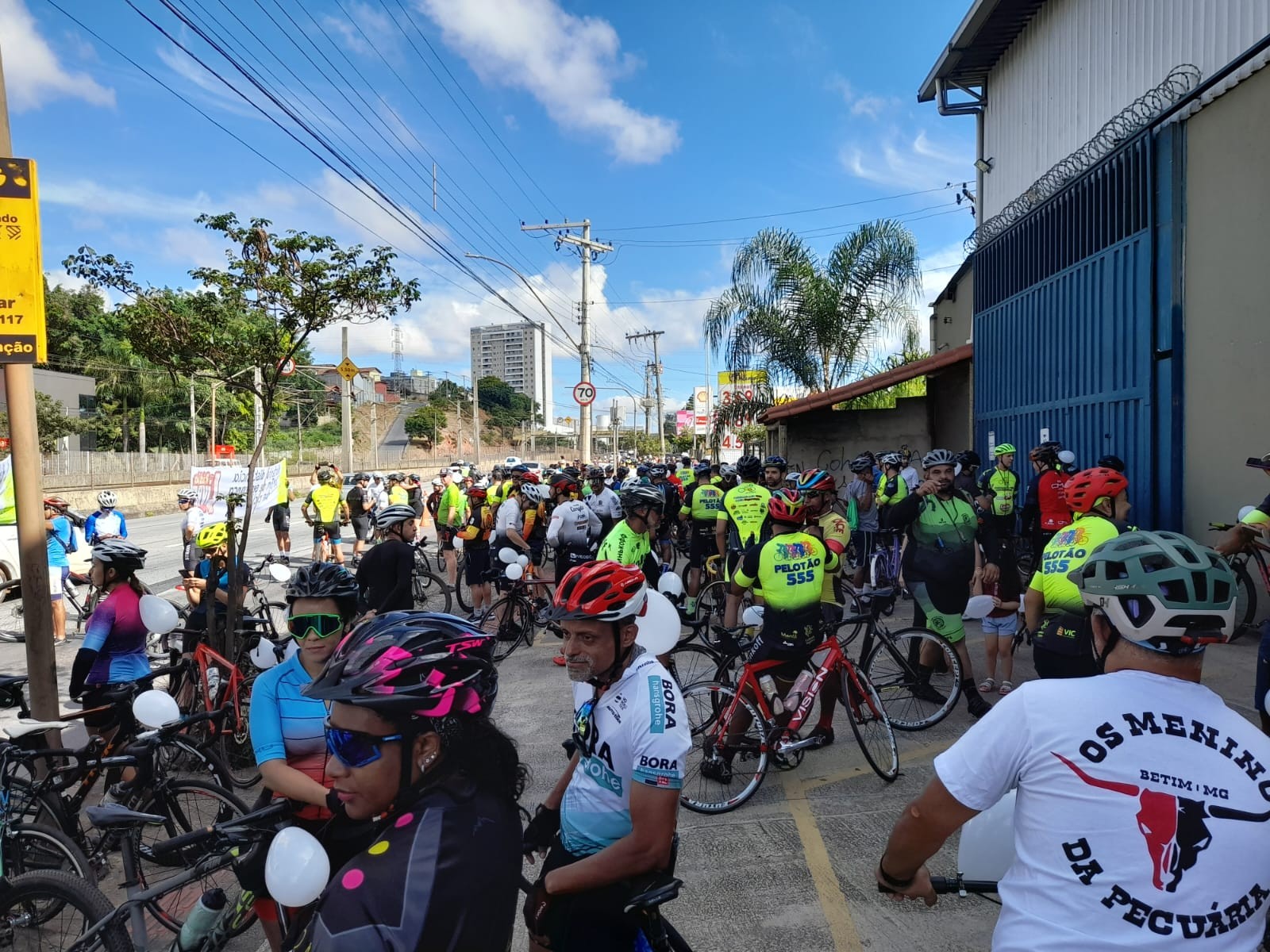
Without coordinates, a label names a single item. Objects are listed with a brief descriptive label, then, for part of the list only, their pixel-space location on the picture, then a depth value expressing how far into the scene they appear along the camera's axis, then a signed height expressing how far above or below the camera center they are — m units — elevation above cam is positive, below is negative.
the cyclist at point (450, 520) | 12.66 -1.07
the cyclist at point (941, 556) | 6.12 -0.88
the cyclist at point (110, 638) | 4.56 -1.03
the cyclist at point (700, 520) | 10.40 -0.96
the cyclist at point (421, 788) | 1.47 -0.71
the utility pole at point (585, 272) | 26.38 +6.07
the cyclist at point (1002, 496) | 9.77 -0.66
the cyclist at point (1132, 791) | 1.55 -0.71
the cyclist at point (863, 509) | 10.88 -0.89
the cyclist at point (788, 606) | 4.94 -0.99
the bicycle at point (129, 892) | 2.21 -1.52
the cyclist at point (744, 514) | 8.23 -0.71
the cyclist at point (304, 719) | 2.80 -1.00
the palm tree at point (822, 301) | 18.80 +3.51
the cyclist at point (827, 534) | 5.33 -0.75
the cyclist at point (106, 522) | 10.09 -0.80
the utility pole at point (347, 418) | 26.11 +1.27
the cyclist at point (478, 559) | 10.17 -1.40
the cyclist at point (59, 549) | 9.65 -1.13
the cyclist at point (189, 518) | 11.84 -0.91
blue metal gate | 9.23 +1.60
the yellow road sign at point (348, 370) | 23.53 +2.54
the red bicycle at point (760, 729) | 4.86 -1.77
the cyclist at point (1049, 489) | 8.06 -0.50
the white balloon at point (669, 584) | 4.44 -0.76
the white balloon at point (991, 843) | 1.93 -0.98
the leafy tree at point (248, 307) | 7.50 +1.44
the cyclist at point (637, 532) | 7.07 -0.75
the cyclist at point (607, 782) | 2.16 -0.95
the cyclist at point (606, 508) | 10.27 -0.75
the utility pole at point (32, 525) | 4.79 -0.39
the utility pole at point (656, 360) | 53.94 +6.04
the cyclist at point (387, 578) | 6.84 -1.07
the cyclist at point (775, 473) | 9.45 -0.31
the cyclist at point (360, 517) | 10.46 -1.04
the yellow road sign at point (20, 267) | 4.65 +1.15
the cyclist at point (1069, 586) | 4.48 -0.85
